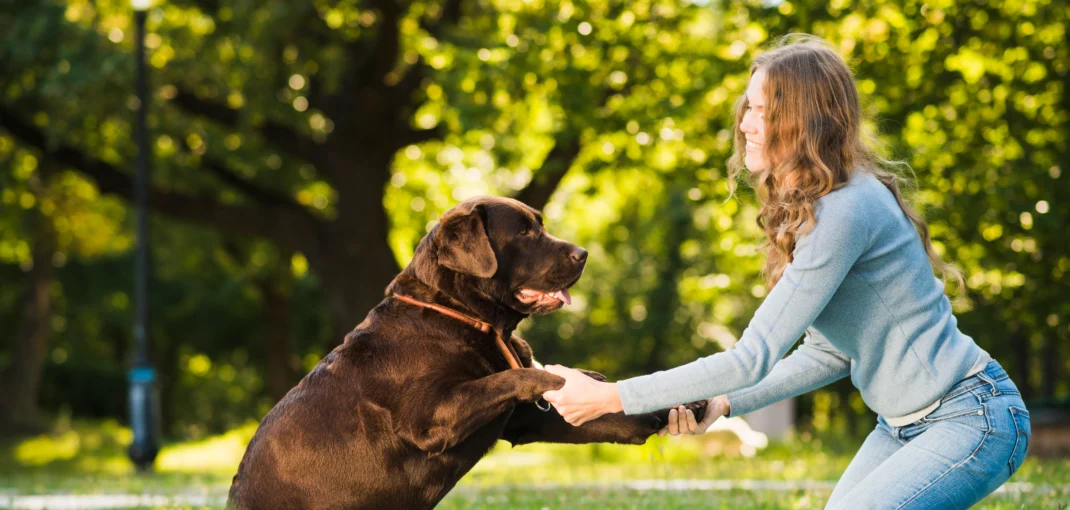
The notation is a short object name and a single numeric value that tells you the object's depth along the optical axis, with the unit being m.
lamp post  14.48
